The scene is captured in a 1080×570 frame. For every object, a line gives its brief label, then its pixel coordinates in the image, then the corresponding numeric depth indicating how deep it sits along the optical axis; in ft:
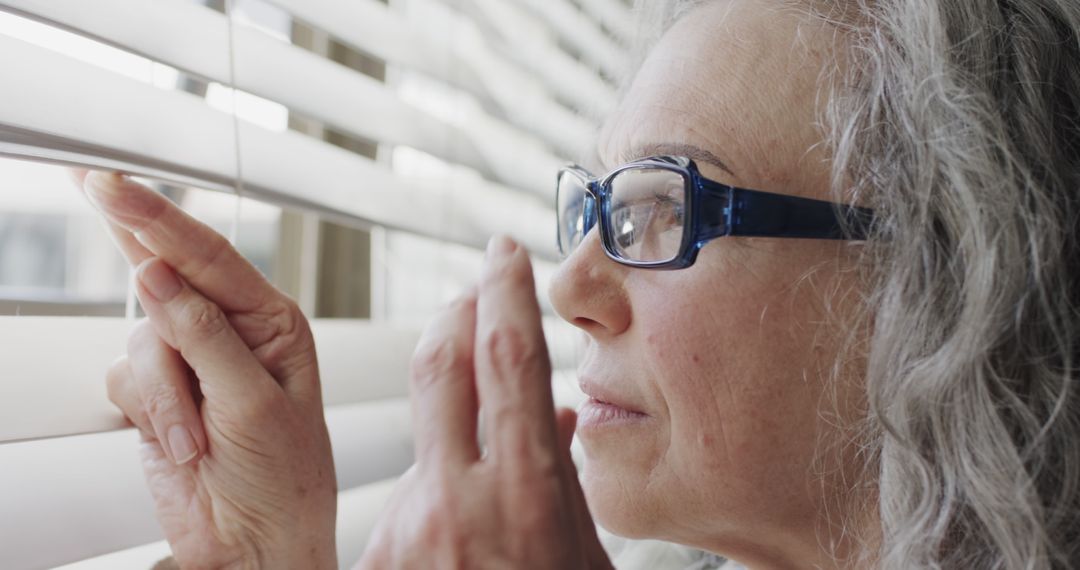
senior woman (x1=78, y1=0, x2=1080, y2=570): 1.44
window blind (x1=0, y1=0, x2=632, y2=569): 1.32
